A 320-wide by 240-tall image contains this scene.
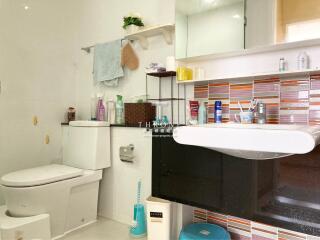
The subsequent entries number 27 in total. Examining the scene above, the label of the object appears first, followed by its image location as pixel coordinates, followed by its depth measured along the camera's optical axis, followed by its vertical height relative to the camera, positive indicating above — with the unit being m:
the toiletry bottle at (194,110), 1.61 +0.05
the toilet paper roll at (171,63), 1.66 +0.35
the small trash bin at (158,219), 1.57 -0.62
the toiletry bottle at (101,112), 2.18 +0.05
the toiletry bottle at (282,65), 1.33 +0.28
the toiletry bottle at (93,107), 2.30 +0.10
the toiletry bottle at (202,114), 1.58 +0.03
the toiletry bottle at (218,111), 1.52 +0.04
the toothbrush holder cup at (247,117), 1.39 +0.01
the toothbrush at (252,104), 1.41 +0.08
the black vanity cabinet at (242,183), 1.16 -0.34
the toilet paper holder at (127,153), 1.92 -0.27
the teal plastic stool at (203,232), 1.46 -0.67
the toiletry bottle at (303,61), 1.27 +0.29
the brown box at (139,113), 1.83 +0.04
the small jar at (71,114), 2.38 +0.03
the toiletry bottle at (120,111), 2.05 +0.06
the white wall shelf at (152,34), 1.75 +0.61
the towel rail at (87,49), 2.35 +0.63
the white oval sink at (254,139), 0.92 -0.08
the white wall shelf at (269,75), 1.24 +0.23
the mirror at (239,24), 1.25 +0.52
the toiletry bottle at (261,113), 1.37 +0.03
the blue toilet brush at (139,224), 1.79 -0.73
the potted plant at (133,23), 1.88 +0.70
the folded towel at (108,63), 2.09 +0.46
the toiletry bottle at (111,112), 2.09 +0.05
